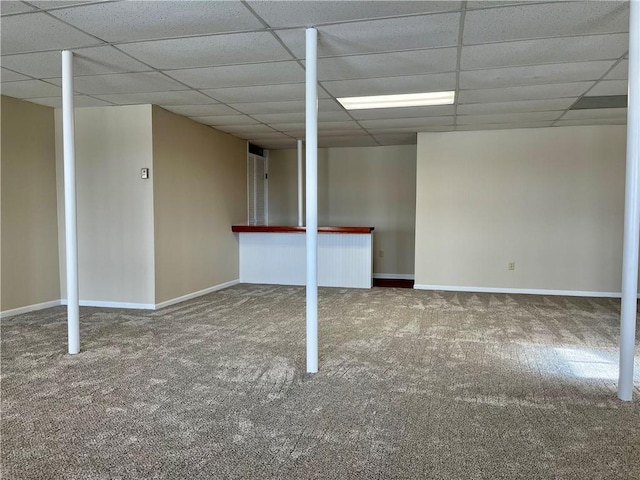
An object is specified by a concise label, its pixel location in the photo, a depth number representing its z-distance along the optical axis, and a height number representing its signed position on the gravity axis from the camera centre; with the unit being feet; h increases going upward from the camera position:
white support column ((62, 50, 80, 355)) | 10.96 +0.21
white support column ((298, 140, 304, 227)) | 23.80 +1.36
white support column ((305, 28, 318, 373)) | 9.62 +0.23
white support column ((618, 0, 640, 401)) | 8.02 -0.13
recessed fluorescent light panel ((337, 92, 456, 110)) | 14.69 +3.98
